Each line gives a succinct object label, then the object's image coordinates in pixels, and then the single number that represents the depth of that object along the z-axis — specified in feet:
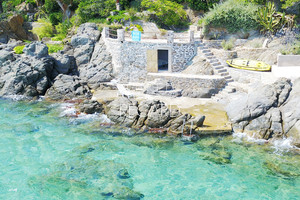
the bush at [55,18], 118.01
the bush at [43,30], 112.68
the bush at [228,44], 79.66
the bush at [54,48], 98.37
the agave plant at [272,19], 78.02
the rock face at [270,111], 52.26
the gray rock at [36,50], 85.71
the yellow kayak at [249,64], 71.97
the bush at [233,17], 80.89
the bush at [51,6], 120.01
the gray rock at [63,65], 87.61
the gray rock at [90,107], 65.10
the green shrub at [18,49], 96.53
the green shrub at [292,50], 70.74
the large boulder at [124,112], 58.75
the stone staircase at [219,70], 70.45
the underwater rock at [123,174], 43.19
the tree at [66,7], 114.31
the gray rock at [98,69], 84.12
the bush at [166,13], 97.04
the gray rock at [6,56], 89.10
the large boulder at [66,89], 76.95
